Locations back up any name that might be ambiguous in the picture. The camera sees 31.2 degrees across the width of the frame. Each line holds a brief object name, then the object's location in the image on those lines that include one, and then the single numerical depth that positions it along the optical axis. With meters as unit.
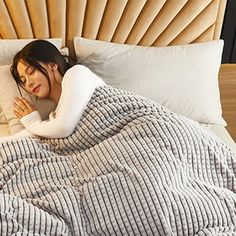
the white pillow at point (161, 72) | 1.84
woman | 1.53
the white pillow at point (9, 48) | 1.78
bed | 1.24
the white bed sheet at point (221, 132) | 1.80
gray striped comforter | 1.23
